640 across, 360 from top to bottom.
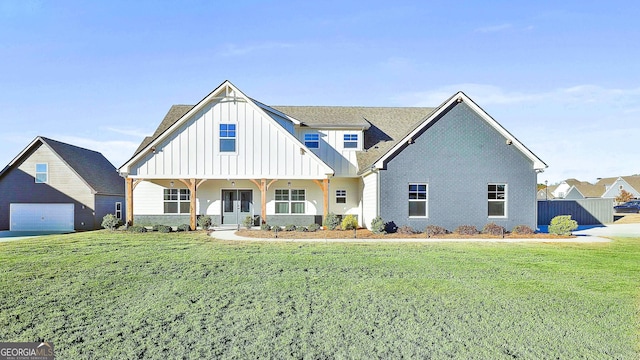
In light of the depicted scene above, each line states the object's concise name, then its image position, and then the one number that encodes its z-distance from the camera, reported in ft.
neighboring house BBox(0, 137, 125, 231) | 81.92
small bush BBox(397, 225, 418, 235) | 61.05
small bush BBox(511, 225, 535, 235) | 61.70
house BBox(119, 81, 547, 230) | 63.31
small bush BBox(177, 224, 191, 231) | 67.34
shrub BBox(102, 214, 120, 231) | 69.26
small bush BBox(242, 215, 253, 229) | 70.23
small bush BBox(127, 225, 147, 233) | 65.62
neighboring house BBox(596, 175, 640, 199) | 237.86
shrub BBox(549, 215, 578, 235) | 60.57
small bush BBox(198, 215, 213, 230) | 68.90
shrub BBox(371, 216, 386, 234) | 60.63
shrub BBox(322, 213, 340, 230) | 66.23
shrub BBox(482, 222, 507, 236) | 61.16
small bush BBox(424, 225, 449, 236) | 61.06
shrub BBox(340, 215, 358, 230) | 65.87
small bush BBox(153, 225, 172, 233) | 66.28
